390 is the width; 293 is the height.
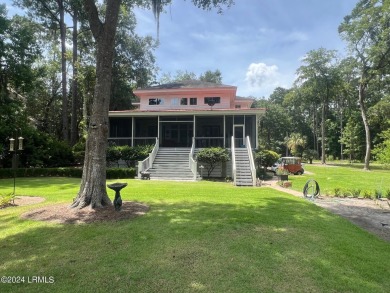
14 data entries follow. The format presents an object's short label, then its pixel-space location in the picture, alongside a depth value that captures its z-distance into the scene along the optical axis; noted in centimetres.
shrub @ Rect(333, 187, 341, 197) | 1243
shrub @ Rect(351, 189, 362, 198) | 1221
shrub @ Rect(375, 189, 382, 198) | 1185
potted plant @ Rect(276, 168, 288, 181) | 1816
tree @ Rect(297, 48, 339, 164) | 3988
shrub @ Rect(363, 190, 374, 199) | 1207
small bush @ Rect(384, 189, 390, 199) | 1183
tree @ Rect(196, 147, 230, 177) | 1964
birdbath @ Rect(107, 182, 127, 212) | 776
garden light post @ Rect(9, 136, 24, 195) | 1259
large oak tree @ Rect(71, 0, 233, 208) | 803
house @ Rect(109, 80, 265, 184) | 2191
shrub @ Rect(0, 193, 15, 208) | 914
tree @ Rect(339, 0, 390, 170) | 2712
